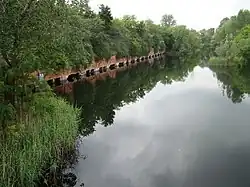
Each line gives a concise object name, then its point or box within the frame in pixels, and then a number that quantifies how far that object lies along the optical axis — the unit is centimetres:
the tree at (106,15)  2538
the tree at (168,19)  8325
